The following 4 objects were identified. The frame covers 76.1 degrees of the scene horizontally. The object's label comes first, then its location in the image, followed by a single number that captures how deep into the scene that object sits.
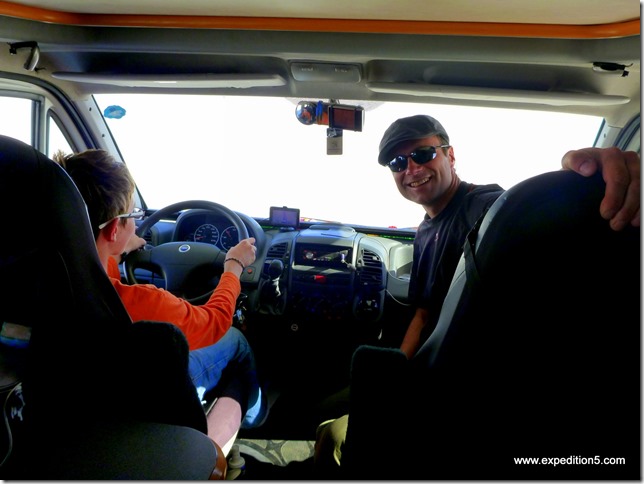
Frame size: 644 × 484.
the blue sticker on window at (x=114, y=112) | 2.87
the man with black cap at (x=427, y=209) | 1.66
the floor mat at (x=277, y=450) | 2.17
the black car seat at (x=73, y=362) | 1.00
